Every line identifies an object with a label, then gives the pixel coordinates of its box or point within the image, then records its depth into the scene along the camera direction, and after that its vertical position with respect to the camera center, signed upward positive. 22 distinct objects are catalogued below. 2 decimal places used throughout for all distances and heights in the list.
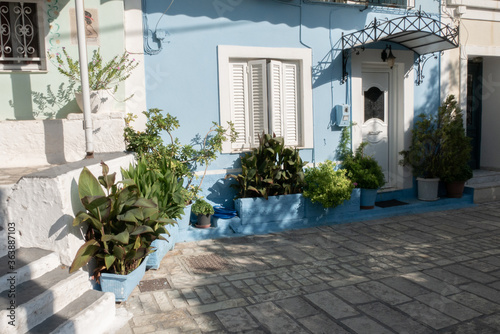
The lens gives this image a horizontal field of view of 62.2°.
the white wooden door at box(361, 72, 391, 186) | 7.93 +0.30
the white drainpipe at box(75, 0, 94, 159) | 5.15 +0.79
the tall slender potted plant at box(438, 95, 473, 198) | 7.72 -0.38
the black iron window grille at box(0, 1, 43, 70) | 5.77 +1.48
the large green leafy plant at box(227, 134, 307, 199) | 6.45 -0.57
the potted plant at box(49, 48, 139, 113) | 5.68 +0.92
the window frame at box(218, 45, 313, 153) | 6.64 +0.98
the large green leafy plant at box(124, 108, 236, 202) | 5.88 -0.15
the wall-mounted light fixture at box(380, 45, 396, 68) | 7.31 +1.32
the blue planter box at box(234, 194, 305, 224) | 6.42 -1.17
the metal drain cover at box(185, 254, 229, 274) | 4.90 -1.57
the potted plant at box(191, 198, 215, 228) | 6.20 -1.13
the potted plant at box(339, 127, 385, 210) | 7.13 -0.69
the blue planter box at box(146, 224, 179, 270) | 4.75 -1.36
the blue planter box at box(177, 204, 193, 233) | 5.89 -1.19
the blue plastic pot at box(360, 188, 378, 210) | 7.21 -1.15
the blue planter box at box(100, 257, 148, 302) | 3.92 -1.38
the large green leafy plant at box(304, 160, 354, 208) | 6.46 -0.85
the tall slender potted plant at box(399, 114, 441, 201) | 7.82 -0.49
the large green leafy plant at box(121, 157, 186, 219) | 4.77 -0.59
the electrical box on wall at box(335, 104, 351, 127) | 7.34 +0.32
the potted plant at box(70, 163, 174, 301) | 3.75 -0.86
